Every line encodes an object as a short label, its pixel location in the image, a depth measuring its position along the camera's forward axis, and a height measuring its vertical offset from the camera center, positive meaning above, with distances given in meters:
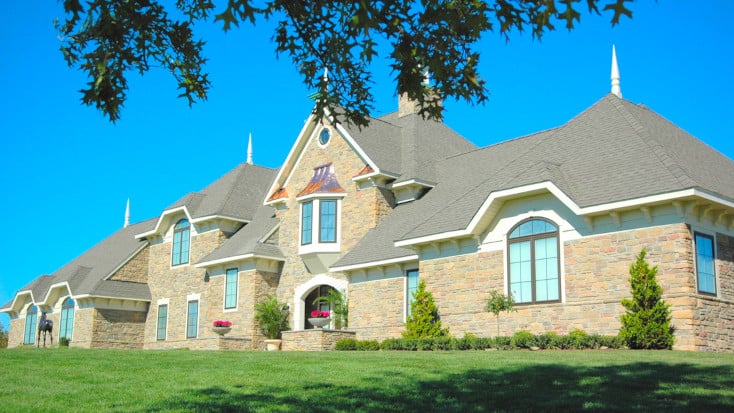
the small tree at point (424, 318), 22.97 +0.54
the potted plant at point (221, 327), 30.62 +0.26
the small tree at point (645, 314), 18.08 +0.60
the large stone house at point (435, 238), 19.06 +2.99
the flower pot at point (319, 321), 27.45 +0.48
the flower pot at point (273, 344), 29.38 -0.33
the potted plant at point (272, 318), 30.61 +0.64
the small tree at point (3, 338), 53.27 -0.52
